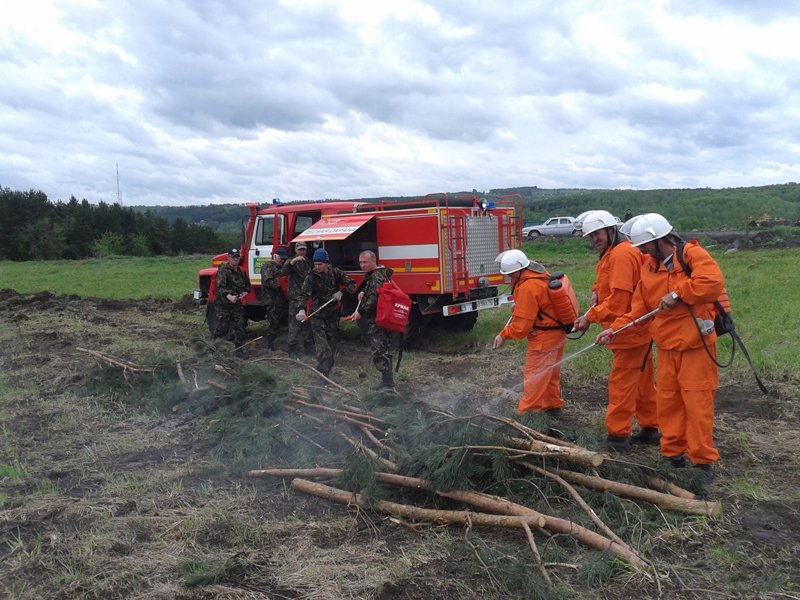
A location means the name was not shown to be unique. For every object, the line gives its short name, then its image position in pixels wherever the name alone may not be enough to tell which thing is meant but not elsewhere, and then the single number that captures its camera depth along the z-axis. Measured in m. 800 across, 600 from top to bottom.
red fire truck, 9.63
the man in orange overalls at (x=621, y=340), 5.37
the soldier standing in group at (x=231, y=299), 10.12
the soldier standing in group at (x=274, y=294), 10.16
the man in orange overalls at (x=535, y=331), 5.65
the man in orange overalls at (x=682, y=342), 4.57
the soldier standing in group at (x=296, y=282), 9.23
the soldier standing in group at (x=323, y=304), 8.48
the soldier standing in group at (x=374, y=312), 7.76
